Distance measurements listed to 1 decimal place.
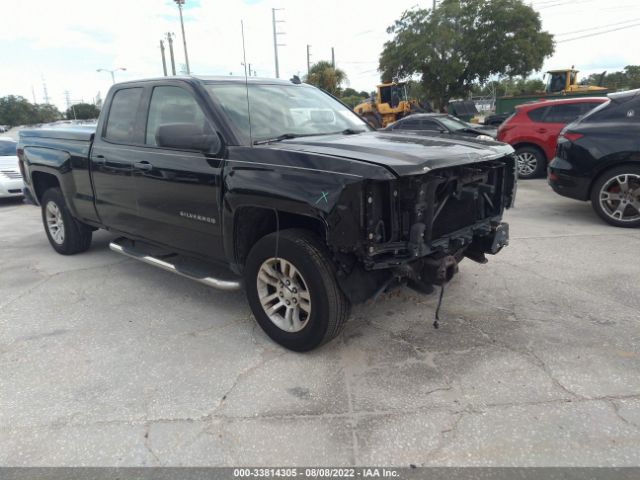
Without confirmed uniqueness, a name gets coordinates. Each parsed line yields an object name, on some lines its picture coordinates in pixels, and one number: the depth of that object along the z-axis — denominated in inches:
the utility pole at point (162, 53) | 1536.3
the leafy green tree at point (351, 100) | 1781.3
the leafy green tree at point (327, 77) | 1622.0
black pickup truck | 112.7
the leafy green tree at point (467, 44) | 1192.8
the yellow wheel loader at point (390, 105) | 831.1
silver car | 415.5
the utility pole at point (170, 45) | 1382.9
